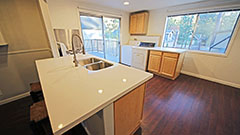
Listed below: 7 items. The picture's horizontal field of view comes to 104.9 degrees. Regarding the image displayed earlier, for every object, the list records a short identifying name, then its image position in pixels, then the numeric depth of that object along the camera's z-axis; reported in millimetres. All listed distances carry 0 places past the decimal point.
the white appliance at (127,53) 3996
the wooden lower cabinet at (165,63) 2678
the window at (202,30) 2484
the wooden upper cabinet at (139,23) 3744
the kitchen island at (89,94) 559
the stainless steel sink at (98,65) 1500
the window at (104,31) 3294
